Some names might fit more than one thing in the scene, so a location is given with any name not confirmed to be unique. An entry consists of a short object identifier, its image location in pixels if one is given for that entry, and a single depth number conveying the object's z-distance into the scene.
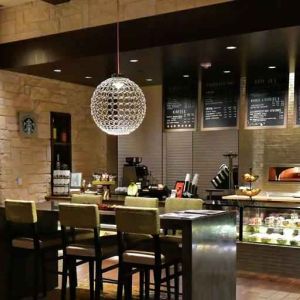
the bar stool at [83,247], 3.85
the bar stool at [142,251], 3.50
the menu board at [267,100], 6.38
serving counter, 5.07
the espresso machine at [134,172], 8.49
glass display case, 5.10
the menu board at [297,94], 6.30
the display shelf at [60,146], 7.32
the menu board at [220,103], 6.74
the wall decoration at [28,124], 6.82
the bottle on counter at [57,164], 7.43
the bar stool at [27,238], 4.16
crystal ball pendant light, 4.42
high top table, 3.35
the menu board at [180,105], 7.08
